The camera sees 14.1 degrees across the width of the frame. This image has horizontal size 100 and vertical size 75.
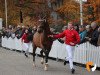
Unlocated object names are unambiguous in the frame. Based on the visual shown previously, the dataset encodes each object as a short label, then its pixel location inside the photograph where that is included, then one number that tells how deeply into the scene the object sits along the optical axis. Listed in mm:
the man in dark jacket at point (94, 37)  17156
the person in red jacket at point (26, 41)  25125
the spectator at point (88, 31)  18483
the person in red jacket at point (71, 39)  15906
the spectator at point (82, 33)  18614
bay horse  17094
